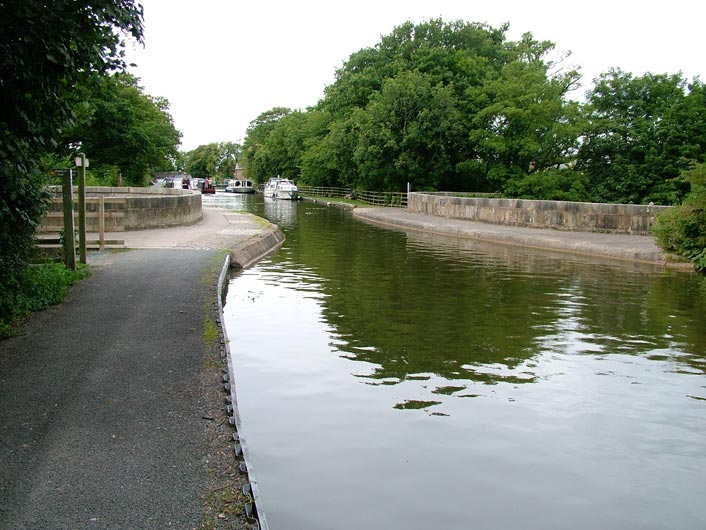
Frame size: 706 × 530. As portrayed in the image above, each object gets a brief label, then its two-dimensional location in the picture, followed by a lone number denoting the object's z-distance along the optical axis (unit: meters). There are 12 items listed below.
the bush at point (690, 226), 16.59
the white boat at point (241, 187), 100.01
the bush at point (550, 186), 40.97
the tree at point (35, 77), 6.83
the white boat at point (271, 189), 74.10
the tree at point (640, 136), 41.41
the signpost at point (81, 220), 13.60
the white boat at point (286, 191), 65.88
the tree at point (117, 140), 42.19
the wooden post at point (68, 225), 12.24
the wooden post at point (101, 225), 16.44
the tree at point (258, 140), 111.81
